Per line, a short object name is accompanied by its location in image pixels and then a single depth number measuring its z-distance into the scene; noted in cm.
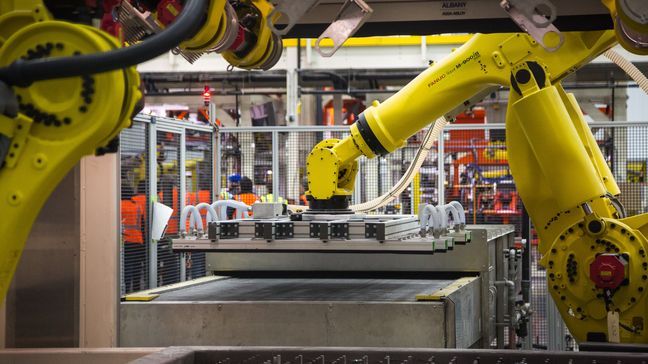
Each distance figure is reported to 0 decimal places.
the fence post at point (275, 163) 752
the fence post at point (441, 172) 751
